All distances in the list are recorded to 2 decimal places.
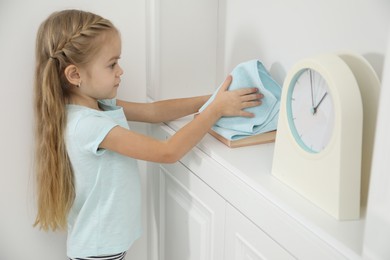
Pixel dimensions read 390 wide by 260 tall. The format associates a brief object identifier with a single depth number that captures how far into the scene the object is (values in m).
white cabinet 0.73
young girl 1.02
